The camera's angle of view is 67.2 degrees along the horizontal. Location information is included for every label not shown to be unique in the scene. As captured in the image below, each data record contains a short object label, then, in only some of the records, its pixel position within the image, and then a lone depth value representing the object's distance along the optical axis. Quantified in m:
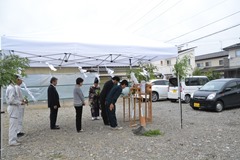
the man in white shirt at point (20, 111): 4.59
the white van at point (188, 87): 10.30
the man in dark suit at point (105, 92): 5.58
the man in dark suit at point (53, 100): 5.33
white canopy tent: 4.36
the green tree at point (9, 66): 3.04
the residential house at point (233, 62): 19.27
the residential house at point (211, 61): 24.54
